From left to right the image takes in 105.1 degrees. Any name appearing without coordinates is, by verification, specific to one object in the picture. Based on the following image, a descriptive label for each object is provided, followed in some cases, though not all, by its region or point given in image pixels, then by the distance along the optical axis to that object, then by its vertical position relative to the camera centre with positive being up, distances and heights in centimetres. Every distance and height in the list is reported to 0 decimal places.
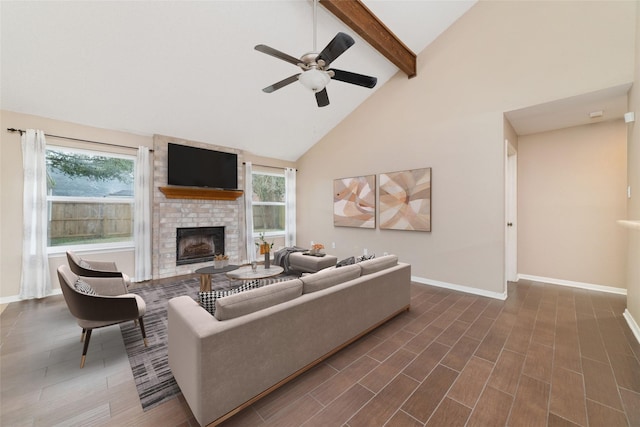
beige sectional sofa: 148 -89
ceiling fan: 216 +149
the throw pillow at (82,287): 235 -71
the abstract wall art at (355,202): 536 +28
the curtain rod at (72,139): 365 +126
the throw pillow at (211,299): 181 -64
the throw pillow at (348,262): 314 -63
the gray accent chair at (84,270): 300 -69
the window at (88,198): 404 +27
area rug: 184 -132
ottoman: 444 -91
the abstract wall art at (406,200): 450 +27
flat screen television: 498 +101
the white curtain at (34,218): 368 -6
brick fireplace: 486 -15
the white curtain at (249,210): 614 +10
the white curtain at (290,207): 707 +20
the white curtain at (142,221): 462 -13
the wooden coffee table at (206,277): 361 -94
